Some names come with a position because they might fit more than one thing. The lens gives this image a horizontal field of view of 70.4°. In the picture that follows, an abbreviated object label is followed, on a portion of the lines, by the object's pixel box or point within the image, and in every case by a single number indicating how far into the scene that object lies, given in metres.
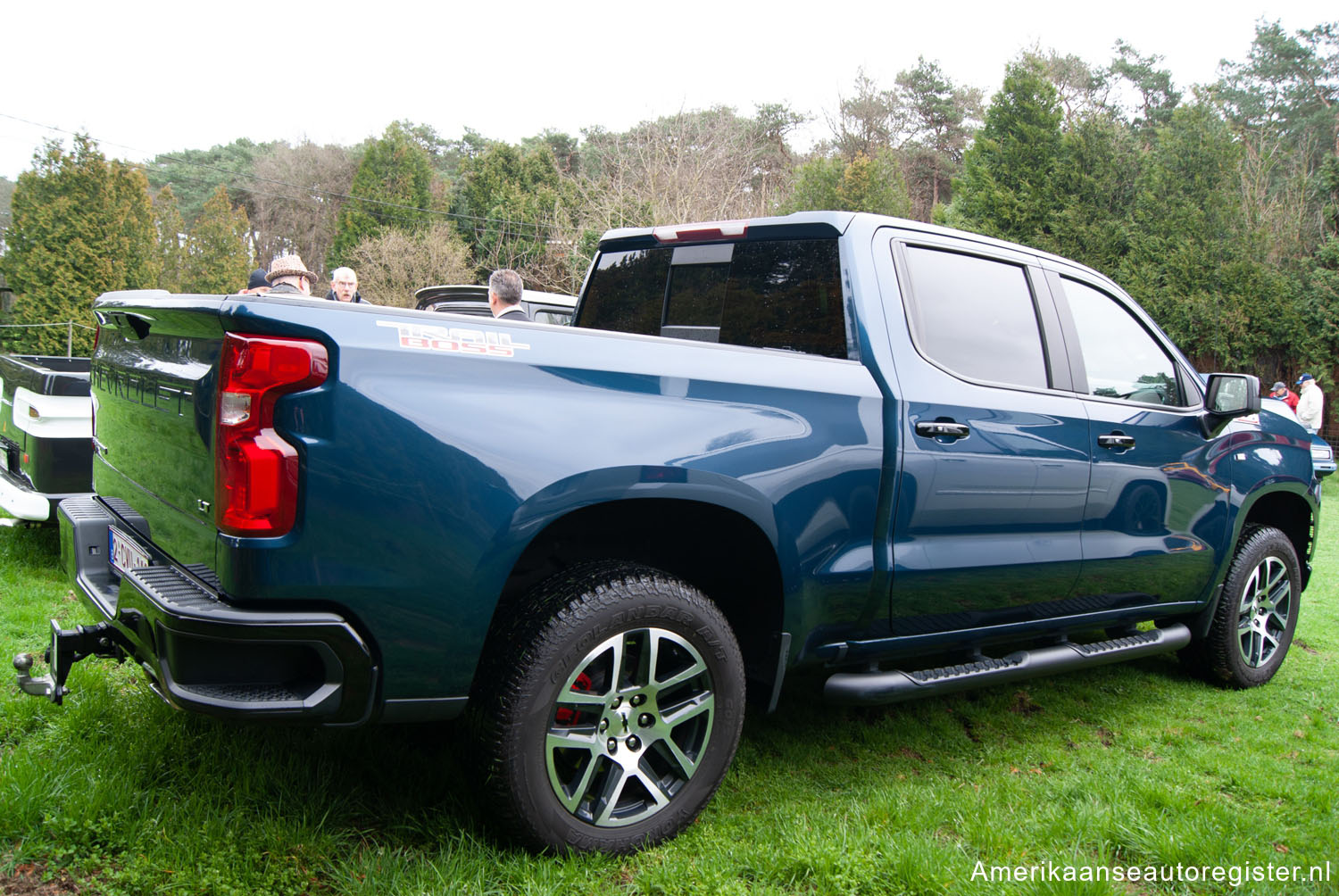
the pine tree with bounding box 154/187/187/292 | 28.34
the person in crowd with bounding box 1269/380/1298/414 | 16.53
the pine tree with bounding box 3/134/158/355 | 20.27
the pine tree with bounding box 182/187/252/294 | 29.39
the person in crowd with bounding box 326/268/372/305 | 7.45
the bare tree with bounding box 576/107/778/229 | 20.38
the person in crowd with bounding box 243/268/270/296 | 6.94
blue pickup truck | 2.14
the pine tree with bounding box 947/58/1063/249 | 20.94
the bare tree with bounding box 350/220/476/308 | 26.23
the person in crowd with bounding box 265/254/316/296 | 6.58
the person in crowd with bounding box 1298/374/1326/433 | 17.06
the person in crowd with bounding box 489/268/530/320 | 6.62
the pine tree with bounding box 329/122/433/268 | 32.56
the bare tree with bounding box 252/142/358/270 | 42.94
